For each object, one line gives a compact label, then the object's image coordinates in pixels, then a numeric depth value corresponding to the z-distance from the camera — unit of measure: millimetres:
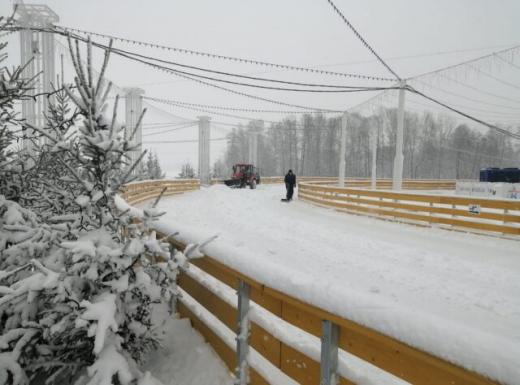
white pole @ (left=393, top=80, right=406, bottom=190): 14612
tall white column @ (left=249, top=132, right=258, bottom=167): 42656
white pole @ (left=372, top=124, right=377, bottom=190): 24672
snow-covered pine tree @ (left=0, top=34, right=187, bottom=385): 2416
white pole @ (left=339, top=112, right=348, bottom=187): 20281
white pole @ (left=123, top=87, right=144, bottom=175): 23314
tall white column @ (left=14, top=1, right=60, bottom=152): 11258
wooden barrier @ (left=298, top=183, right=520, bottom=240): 10406
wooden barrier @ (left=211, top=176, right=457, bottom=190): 37781
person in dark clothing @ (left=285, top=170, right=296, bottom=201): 21391
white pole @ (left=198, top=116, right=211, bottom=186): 34594
